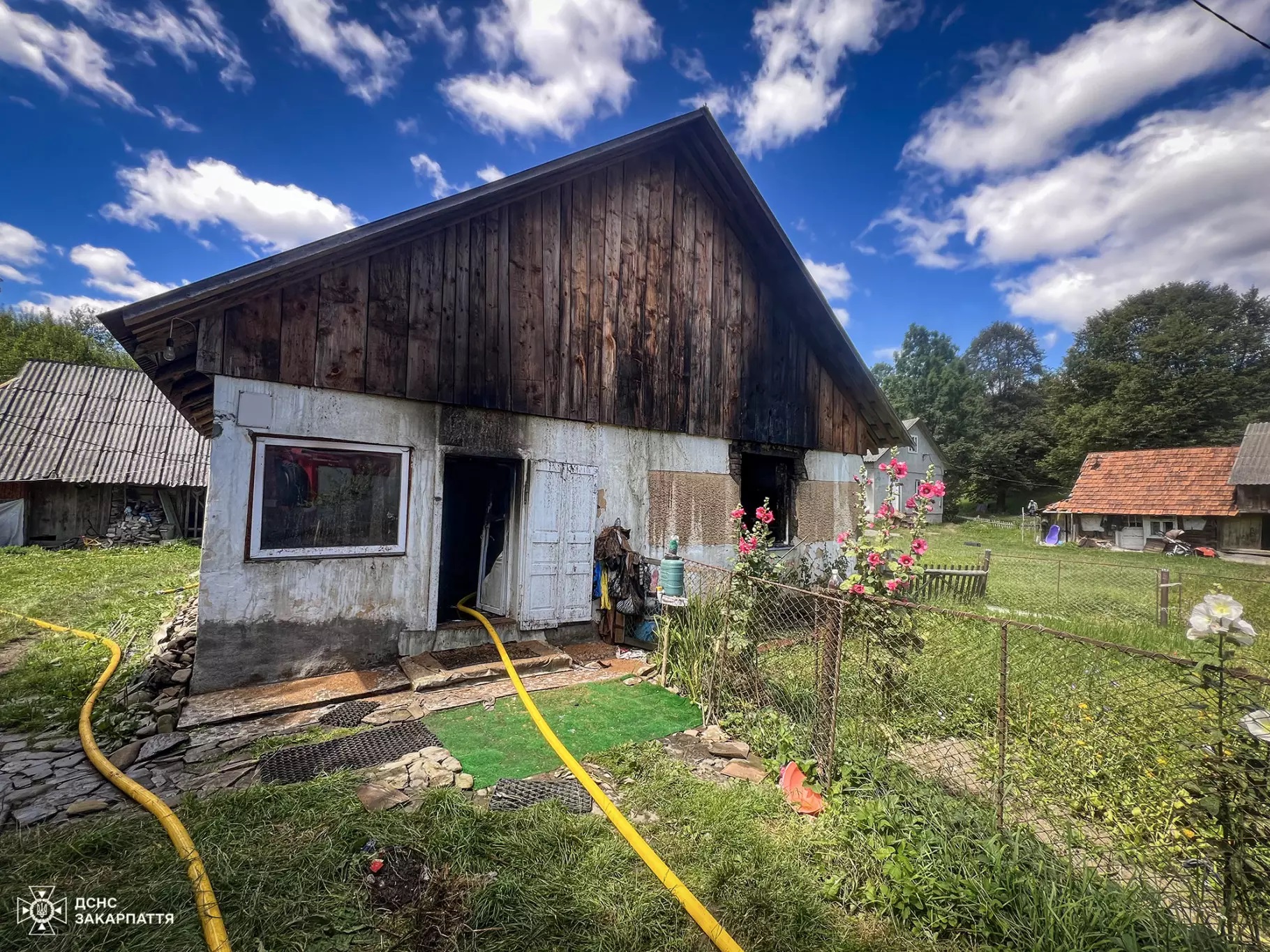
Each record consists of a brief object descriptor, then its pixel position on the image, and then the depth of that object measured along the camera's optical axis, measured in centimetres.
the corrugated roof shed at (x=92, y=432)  1385
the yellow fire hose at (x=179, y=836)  213
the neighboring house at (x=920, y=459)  3091
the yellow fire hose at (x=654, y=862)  222
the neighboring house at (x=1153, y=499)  1931
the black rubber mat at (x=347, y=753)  358
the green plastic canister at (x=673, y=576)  609
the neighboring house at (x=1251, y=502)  1819
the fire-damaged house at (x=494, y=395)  481
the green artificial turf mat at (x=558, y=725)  389
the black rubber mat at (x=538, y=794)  326
